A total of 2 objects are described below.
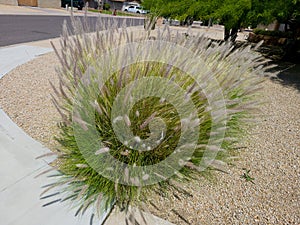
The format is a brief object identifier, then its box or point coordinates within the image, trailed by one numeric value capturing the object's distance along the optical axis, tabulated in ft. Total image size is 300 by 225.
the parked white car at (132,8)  149.69
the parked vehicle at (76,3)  130.41
